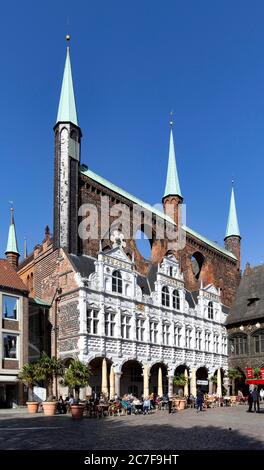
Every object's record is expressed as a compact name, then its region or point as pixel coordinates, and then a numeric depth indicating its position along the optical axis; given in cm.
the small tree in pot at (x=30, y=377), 3330
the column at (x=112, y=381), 4306
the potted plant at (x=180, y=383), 3853
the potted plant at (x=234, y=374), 5744
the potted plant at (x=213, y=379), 5691
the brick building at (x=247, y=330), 5891
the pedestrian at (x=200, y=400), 3541
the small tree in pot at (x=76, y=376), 3172
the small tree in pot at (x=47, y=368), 3350
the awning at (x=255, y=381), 3715
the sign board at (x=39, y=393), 4153
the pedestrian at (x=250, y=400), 3297
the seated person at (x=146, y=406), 3360
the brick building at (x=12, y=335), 3941
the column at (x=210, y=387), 5678
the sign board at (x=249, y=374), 4757
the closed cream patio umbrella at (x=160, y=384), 4869
